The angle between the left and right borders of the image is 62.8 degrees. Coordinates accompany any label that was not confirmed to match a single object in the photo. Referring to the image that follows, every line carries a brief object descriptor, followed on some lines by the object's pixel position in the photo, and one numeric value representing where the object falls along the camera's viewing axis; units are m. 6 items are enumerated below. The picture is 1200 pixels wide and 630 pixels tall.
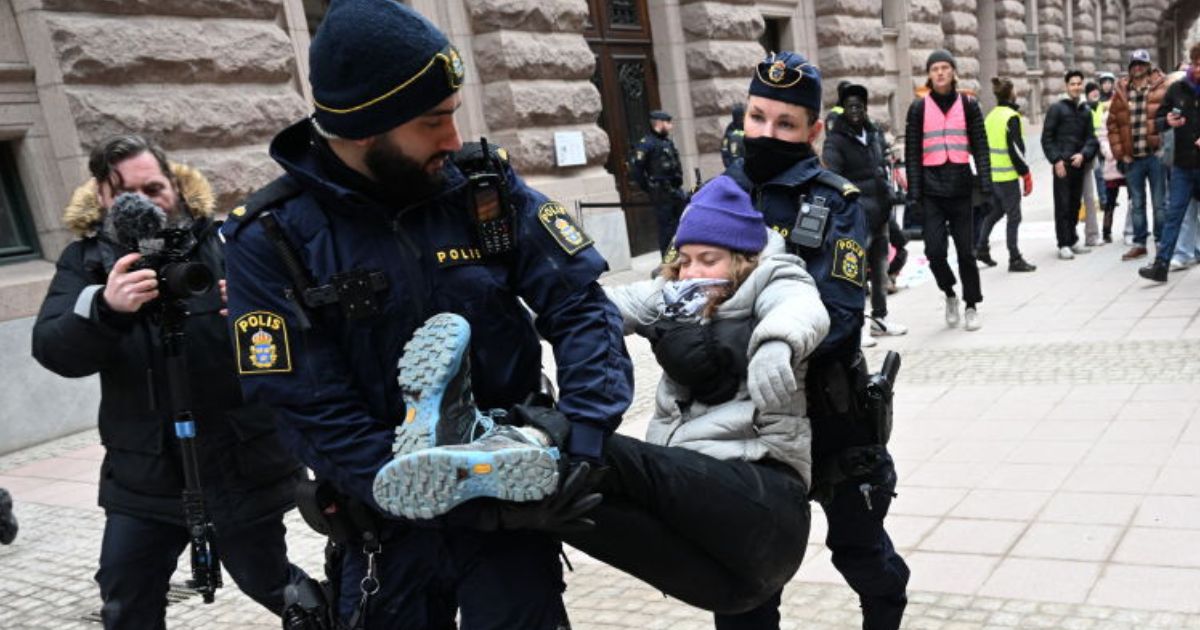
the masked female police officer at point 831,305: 2.54
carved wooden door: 13.03
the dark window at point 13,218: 7.18
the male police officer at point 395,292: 1.75
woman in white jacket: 1.90
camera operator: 2.75
